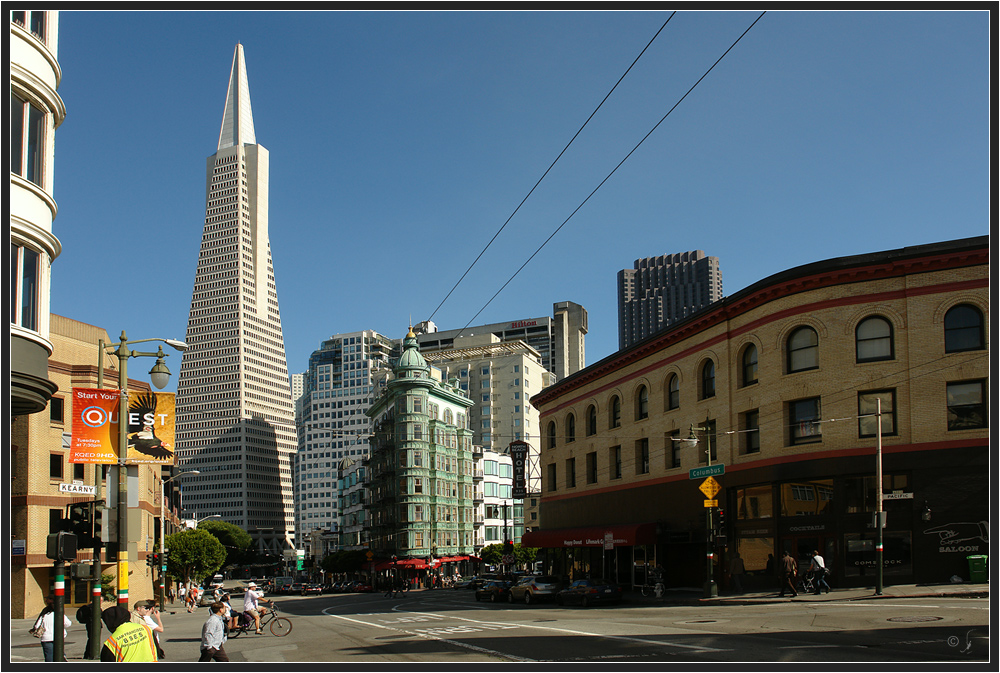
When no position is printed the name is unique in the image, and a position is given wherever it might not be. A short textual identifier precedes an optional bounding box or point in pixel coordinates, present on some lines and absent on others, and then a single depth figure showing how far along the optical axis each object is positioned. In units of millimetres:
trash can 30281
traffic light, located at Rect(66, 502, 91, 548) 19703
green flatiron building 96250
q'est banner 22062
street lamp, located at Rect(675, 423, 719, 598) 37188
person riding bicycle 28188
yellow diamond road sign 37719
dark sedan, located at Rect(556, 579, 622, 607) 38438
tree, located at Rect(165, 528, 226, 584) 88188
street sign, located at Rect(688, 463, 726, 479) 36312
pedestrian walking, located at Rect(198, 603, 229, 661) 18281
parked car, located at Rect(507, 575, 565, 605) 42375
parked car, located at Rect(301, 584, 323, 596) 90975
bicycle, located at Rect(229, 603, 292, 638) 27641
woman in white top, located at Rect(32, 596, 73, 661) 20266
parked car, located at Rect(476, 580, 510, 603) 46781
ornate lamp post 20250
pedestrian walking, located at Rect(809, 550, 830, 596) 34469
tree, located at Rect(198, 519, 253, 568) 187625
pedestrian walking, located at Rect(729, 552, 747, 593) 38281
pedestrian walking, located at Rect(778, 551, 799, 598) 34219
